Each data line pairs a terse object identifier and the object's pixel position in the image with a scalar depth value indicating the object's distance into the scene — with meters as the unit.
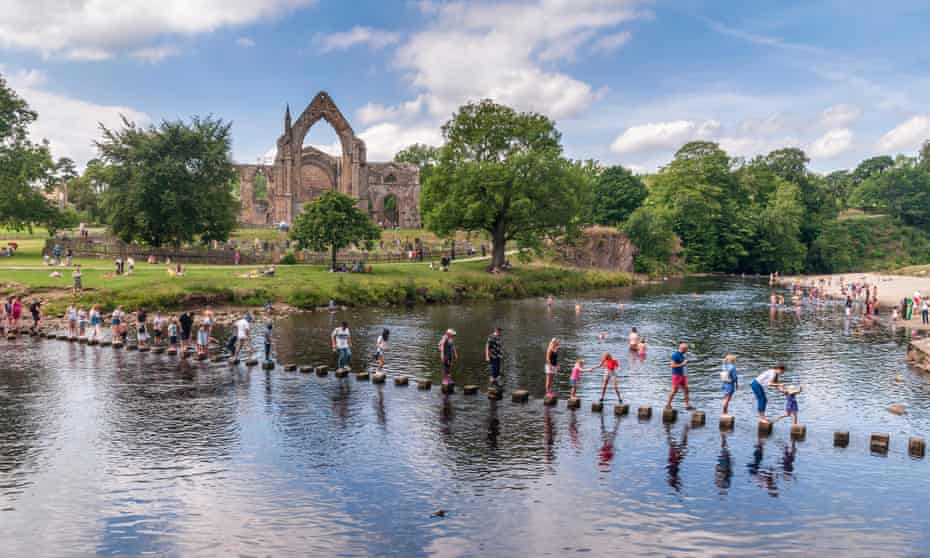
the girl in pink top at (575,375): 22.21
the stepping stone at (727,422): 19.77
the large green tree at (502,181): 64.38
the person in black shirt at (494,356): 23.75
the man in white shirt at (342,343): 27.09
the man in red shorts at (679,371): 21.38
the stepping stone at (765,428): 19.27
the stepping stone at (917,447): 17.81
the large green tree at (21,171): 64.12
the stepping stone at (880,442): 18.09
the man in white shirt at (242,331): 29.11
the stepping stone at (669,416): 20.45
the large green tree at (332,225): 58.03
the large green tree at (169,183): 60.47
